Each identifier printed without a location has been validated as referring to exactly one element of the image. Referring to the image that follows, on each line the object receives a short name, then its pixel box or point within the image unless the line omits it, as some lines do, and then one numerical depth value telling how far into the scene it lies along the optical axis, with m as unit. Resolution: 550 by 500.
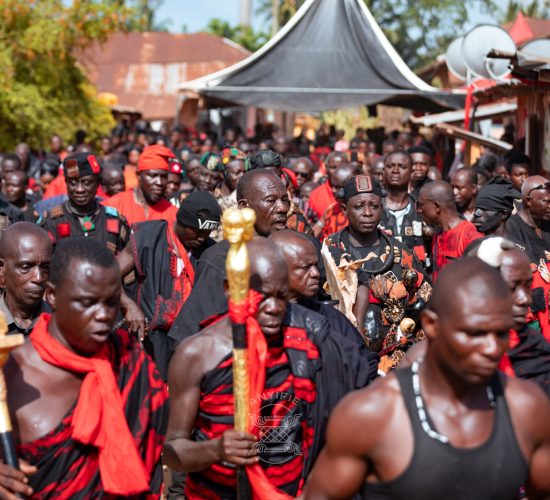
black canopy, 15.66
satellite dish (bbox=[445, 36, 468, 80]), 13.90
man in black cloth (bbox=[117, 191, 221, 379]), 6.72
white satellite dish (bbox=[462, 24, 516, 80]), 12.61
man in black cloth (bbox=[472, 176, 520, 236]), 7.35
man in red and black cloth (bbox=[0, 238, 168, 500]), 3.43
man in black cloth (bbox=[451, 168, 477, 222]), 9.02
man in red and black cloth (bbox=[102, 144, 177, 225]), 8.13
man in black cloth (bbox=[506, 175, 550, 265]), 7.08
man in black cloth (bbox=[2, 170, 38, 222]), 10.33
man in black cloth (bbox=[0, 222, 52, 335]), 5.13
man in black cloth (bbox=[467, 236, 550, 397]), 3.76
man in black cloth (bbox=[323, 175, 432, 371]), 6.19
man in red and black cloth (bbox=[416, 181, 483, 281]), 7.31
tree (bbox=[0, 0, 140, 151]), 21.47
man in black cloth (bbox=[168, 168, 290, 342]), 4.82
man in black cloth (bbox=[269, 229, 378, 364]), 4.69
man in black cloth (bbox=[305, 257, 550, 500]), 2.99
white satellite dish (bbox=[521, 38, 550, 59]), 12.22
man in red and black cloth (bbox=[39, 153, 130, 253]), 7.40
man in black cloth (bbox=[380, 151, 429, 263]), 8.16
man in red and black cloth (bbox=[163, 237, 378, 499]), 3.79
